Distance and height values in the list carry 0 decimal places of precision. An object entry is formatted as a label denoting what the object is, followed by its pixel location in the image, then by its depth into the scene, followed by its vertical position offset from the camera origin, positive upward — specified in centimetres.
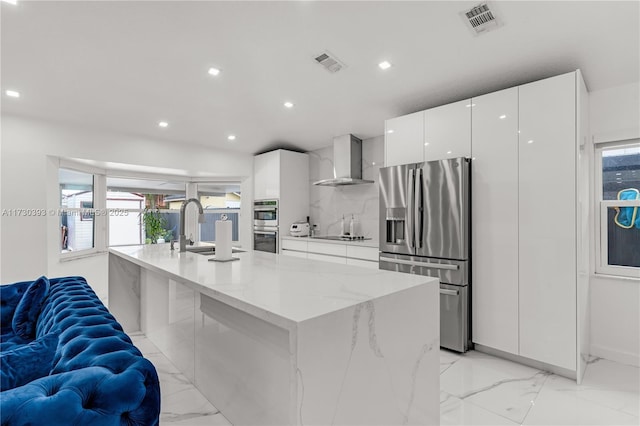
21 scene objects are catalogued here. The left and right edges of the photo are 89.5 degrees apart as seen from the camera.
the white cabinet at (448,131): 292 +79
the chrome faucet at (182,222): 248 -5
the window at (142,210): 473 +9
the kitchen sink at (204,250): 262 -29
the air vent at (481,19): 193 +122
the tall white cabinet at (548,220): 237 -4
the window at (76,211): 391 +6
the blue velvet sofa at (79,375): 64 -40
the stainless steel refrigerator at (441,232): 282 -15
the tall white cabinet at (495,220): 265 -4
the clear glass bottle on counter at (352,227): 465 -17
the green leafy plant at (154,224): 504 -15
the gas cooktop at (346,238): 454 -32
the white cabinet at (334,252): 379 -48
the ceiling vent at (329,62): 247 +122
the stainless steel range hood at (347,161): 448 +76
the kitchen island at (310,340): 103 -51
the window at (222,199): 555 +28
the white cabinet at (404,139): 323 +79
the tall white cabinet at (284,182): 501 +53
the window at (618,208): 280 +6
